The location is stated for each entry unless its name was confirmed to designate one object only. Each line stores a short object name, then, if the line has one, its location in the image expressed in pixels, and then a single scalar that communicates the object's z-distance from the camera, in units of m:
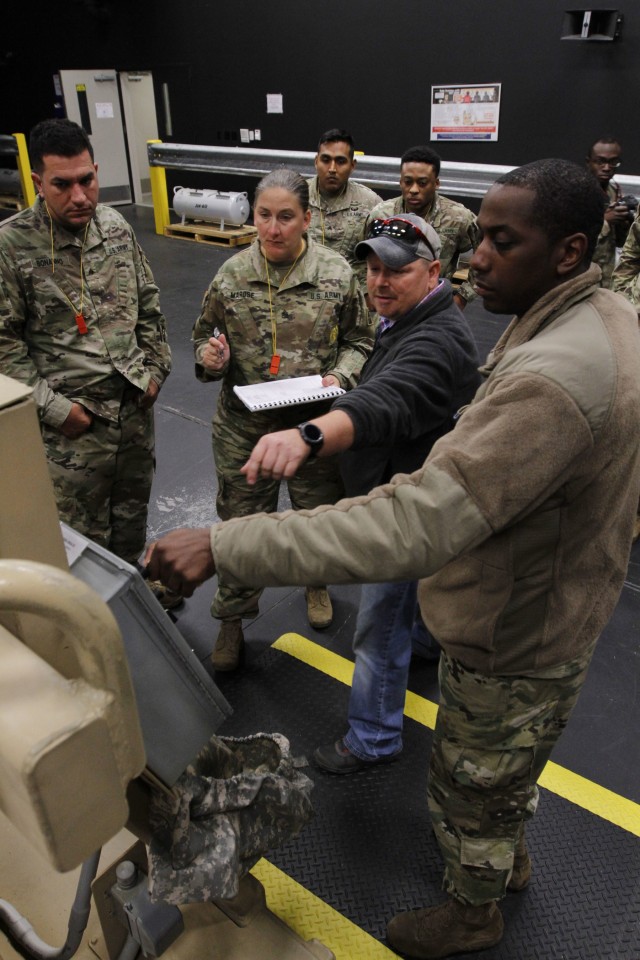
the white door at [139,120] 11.90
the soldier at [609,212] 4.90
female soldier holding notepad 2.64
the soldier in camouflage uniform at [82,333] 2.51
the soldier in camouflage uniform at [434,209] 4.23
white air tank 9.25
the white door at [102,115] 11.27
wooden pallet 9.46
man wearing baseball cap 1.70
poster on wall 8.28
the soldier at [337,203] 4.65
